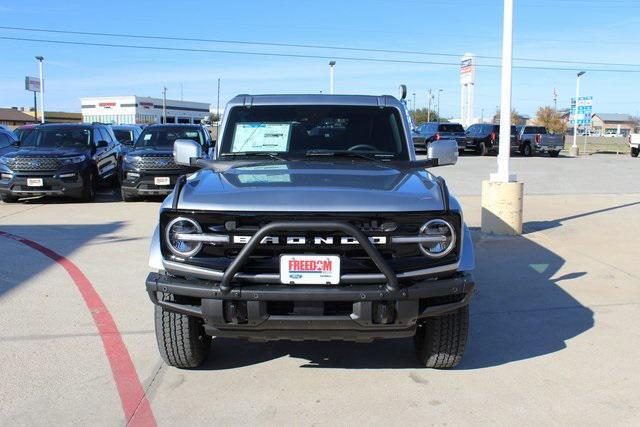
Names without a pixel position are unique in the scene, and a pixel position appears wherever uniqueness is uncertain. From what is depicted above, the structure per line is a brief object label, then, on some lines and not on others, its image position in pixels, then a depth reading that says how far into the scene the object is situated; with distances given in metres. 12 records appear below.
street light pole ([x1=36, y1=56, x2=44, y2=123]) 42.71
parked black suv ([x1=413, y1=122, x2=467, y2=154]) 32.25
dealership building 98.38
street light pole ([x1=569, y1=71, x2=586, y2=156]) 36.11
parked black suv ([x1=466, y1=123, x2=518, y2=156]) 33.22
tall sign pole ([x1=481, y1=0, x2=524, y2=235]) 9.32
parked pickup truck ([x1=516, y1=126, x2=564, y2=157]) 32.41
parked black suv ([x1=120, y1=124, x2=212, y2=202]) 13.17
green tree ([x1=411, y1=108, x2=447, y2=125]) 103.56
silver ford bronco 3.40
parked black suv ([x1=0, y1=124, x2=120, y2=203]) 12.90
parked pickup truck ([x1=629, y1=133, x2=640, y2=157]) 34.28
